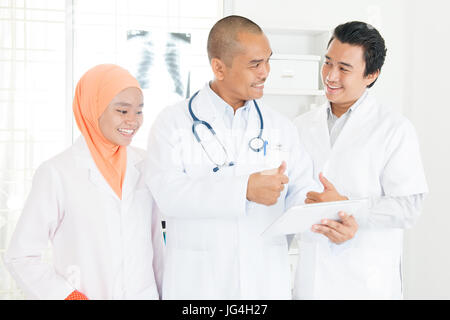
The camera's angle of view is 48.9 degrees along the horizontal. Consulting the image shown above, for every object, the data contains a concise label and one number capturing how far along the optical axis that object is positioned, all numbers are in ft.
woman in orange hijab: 4.09
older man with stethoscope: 4.52
